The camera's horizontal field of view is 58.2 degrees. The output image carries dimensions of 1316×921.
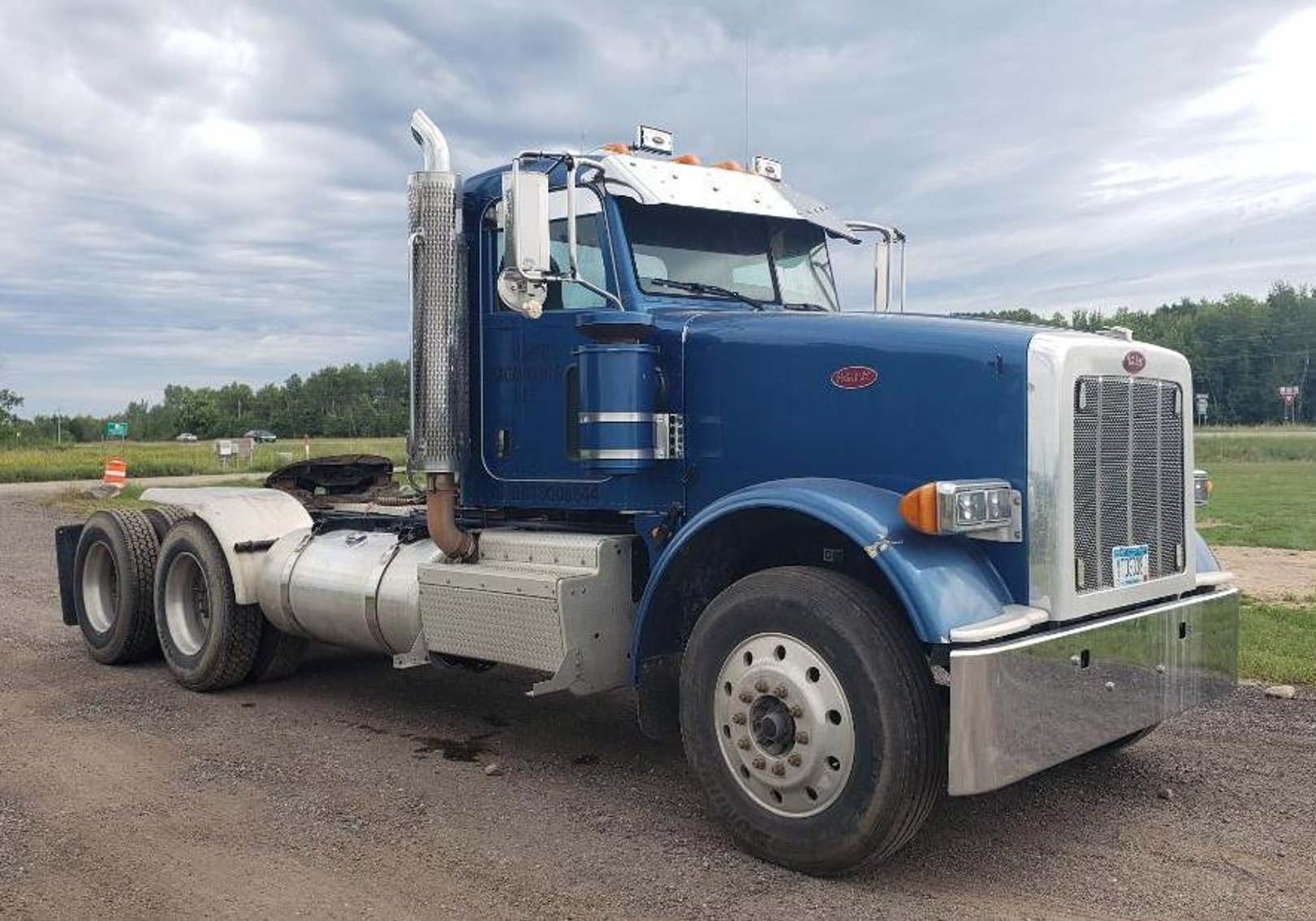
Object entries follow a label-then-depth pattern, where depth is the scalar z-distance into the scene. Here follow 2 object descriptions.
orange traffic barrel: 27.44
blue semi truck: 4.39
